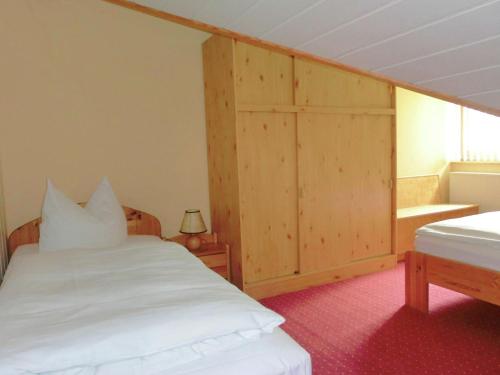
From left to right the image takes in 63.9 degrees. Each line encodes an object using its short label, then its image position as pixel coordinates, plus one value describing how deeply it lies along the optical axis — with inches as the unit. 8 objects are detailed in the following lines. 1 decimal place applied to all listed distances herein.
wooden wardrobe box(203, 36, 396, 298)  127.3
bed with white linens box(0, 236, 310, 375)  49.5
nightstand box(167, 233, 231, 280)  126.9
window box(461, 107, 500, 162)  186.7
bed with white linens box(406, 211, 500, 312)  99.9
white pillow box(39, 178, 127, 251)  105.3
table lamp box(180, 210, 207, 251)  129.2
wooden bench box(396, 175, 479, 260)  166.2
